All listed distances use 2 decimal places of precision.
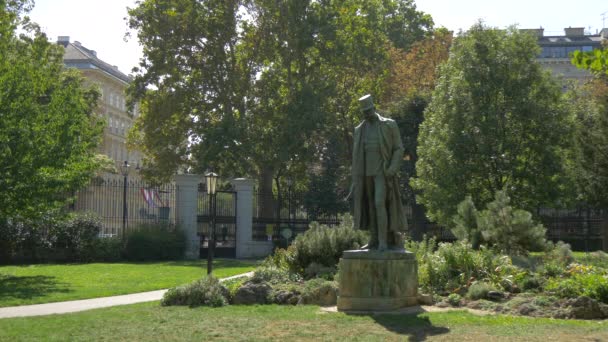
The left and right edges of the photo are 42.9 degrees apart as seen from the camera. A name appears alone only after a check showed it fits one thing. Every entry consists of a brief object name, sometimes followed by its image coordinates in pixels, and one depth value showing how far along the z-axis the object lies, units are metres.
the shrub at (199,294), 13.62
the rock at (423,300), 12.49
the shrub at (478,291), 12.73
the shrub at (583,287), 11.68
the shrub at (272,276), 15.07
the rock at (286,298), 13.55
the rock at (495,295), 12.66
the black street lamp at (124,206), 30.58
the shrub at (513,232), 17.19
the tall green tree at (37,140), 20.00
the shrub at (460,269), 13.69
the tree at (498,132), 25.92
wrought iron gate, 32.25
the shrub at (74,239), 28.70
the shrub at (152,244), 29.66
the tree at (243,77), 35.47
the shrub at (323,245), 16.83
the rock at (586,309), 10.98
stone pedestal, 11.70
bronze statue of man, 12.13
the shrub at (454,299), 12.62
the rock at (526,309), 11.44
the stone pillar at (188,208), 31.25
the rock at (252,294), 13.77
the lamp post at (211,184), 18.72
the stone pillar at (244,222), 32.47
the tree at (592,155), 27.42
